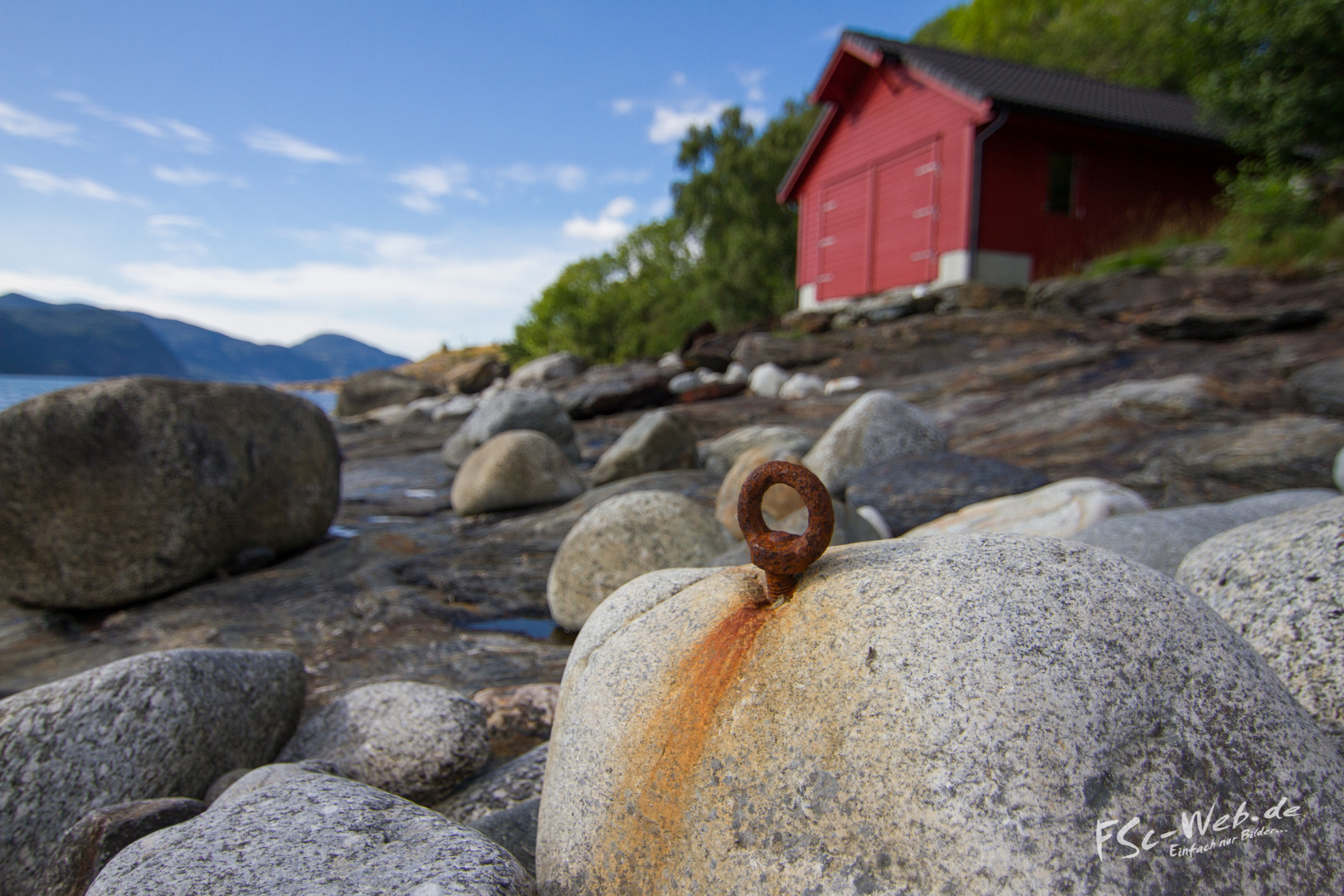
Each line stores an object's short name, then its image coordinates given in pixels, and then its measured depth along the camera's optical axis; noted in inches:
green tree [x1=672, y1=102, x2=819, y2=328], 1123.3
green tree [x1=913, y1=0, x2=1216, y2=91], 1157.1
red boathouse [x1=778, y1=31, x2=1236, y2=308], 632.4
